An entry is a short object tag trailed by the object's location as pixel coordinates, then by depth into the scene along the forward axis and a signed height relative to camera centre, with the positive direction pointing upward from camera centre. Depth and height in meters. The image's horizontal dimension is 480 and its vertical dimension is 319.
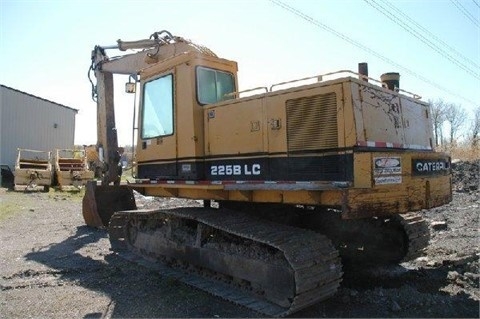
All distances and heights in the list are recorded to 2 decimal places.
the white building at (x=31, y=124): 23.56 +3.15
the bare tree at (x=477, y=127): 49.30 +4.47
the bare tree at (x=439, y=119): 51.69 +5.88
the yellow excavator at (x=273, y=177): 4.75 -0.10
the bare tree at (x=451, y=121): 57.12 +5.94
